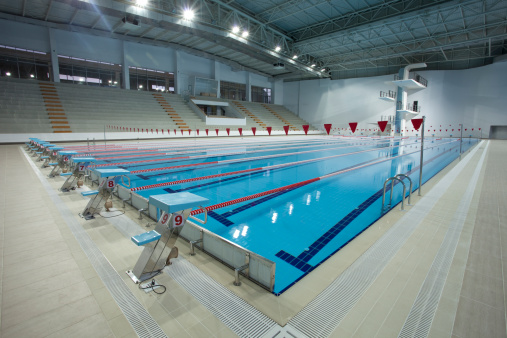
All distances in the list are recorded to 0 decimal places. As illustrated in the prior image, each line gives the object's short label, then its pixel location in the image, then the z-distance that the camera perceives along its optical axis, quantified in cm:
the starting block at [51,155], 552
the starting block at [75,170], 353
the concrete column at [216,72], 2291
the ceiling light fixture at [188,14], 1156
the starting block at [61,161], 444
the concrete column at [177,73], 2038
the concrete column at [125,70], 1795
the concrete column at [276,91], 2901
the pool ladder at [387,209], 337
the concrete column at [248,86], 2612
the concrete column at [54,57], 1525
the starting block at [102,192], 269
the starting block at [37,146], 728
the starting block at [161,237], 176
